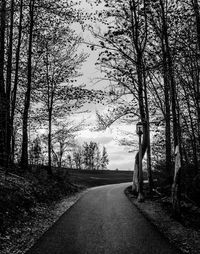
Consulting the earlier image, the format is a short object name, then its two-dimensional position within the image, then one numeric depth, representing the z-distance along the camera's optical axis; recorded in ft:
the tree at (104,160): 342.23
